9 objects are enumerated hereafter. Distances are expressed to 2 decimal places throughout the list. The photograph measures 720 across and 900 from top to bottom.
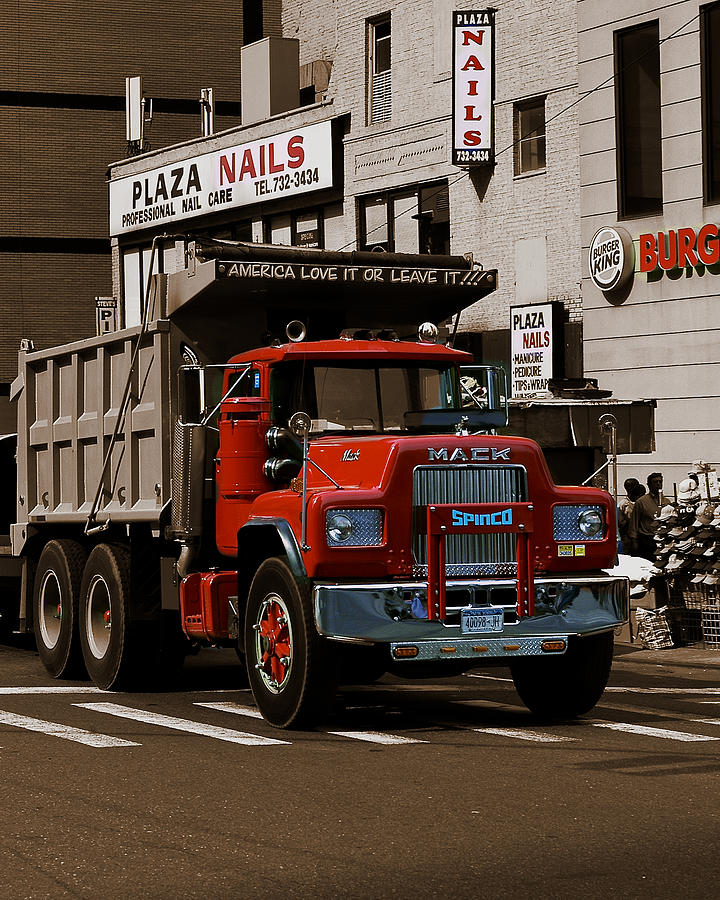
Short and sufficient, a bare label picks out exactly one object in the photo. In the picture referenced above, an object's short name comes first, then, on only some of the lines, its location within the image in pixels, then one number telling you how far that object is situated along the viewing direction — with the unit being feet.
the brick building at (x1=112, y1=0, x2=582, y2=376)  91.97
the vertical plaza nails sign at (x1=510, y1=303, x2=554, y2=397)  91.76
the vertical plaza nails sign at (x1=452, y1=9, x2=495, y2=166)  93.86
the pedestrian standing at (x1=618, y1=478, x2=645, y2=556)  69.77
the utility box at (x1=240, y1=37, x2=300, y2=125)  124.36
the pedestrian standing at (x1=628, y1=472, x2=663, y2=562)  68.95
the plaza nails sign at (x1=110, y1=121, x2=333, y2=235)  112.78
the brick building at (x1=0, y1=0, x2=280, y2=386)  151.12
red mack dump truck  35.86
